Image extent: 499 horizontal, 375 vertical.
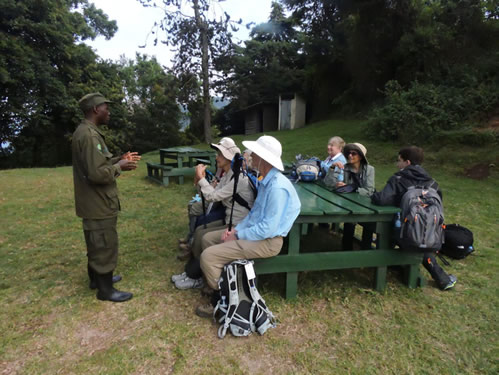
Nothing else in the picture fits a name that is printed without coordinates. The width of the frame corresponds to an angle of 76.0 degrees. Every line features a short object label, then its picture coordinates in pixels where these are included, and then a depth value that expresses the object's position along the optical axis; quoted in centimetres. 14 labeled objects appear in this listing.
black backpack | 408
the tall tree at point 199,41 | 1800
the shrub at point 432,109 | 1134
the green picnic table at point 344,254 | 305
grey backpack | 300
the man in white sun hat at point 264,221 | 277
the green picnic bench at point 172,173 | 864
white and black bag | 269
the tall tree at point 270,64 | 2412
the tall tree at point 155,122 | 2878
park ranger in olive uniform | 287
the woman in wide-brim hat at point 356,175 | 387
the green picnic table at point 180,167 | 865
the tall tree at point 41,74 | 1580
